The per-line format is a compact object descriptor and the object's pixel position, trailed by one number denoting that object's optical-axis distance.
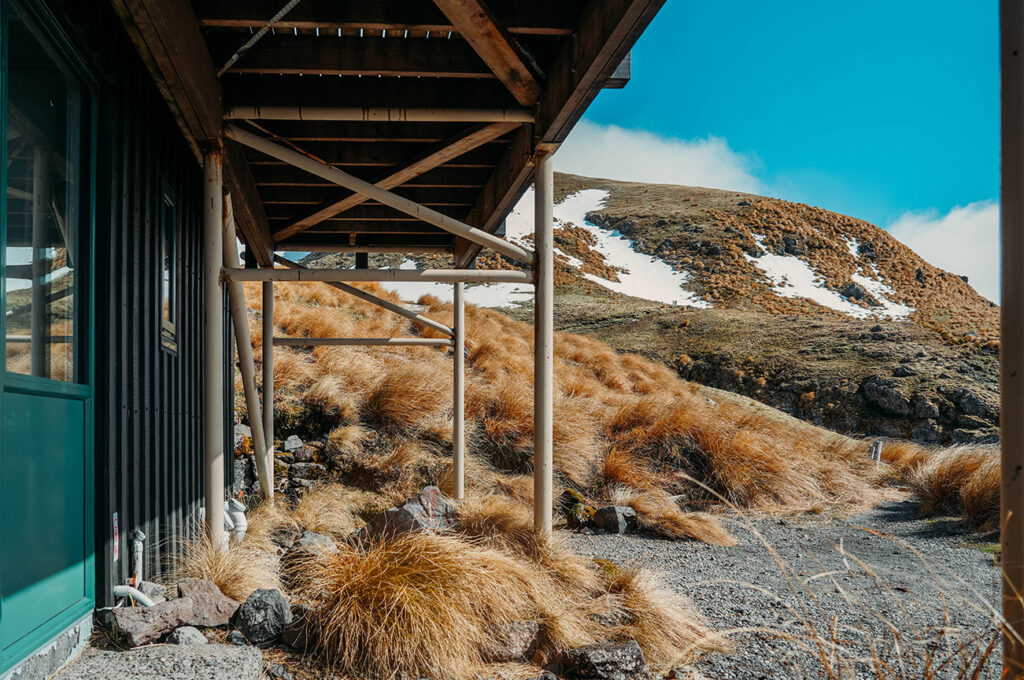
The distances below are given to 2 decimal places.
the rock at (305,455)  9.53
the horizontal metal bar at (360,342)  8.09
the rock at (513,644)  3.85
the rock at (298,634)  3.79
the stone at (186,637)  3.42
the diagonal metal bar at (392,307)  8.23
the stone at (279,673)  3.46
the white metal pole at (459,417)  8.30
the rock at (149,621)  3.29
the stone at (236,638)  3.67
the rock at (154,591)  3.89
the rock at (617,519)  8.21
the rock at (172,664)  2.93
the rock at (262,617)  3.78
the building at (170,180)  2.96
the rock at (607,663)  3.60
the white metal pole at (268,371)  7.83
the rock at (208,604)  3.69
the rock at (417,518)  5.63
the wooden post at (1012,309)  1.47
